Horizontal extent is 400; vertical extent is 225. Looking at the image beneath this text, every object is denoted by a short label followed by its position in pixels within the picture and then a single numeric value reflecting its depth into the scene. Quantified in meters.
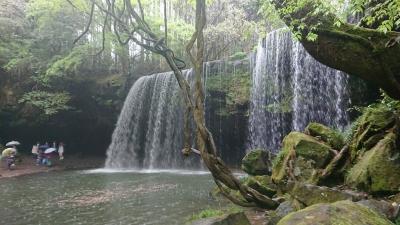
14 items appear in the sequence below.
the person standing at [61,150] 24.94
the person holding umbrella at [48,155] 22.76
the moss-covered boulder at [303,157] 8.80
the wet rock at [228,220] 5.75
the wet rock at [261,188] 9.03
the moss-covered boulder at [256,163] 11.14
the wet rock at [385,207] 5.27
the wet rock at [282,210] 6.61
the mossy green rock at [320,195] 6.57
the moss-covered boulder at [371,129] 8.00
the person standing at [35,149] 24.78
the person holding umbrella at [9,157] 21.39
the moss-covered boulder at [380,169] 6.62
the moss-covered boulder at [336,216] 3.90
